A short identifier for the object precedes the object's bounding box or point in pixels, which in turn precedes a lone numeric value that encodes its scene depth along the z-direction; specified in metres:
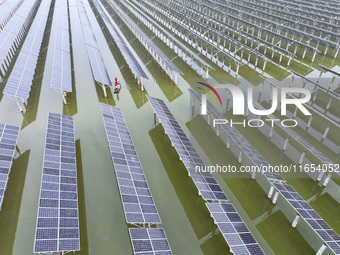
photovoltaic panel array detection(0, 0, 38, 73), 37.35
